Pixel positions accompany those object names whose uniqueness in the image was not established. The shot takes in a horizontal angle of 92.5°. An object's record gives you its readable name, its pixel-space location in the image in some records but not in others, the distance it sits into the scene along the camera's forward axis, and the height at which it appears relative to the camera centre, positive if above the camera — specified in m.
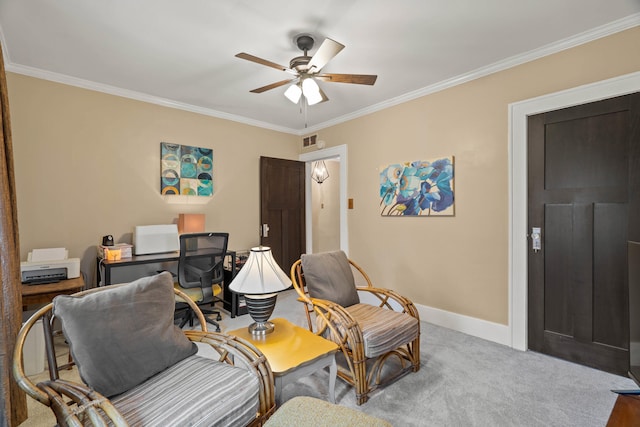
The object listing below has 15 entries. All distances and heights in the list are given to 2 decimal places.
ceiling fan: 2.21 +1.06
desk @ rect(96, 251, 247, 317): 2.88 -0.58
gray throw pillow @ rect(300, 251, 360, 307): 2.52 -0.60
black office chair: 3.14 -0.62
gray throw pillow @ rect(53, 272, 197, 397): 1.31 -0.57
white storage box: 3.27 -0.33
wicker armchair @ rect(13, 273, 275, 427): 1.13 -0.77
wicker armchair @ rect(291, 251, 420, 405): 2.01 -0.88
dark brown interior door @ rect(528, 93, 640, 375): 2.25 -0.16
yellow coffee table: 1.61 -0.83
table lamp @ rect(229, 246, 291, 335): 1.89 -0.48
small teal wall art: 3.68 +0.49
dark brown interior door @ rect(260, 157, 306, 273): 4.57 +0.00
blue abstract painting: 3.21 +0.21
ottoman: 1.21 -0.85
